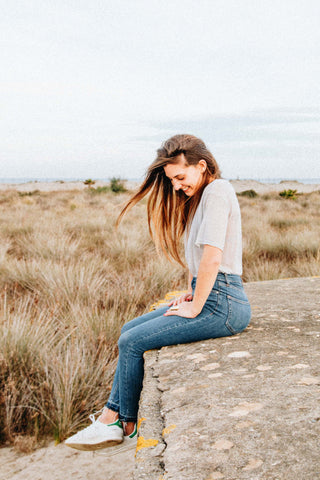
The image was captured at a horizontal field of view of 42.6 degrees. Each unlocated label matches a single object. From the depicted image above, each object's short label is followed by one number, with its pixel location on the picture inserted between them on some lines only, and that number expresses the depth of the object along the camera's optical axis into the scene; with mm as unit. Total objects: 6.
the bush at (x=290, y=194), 19969
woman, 2090
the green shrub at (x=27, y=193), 21758
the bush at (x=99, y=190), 19941
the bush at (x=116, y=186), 20906
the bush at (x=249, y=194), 23641
